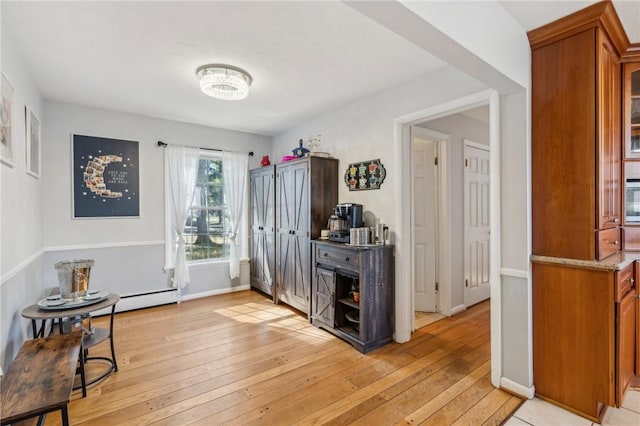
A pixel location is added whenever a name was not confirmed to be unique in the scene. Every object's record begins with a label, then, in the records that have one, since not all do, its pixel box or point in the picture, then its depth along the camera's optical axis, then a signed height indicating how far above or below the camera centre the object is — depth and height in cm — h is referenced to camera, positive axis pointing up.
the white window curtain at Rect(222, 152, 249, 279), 473 +28
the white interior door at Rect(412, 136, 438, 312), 379 -19
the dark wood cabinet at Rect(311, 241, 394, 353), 281 -82
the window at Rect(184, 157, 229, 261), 454 -12
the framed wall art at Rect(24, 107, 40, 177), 261 +65
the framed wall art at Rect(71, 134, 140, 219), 364 +43
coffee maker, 319 -11
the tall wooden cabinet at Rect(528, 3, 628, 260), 186 +49
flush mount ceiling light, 261 +115
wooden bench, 129 -82
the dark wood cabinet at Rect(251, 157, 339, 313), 357 -9
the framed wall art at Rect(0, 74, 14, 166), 186 +59
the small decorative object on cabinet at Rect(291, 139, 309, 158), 388 +76
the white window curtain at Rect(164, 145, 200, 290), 422 +25
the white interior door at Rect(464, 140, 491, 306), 392 -17
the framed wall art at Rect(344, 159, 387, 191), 317 +39
